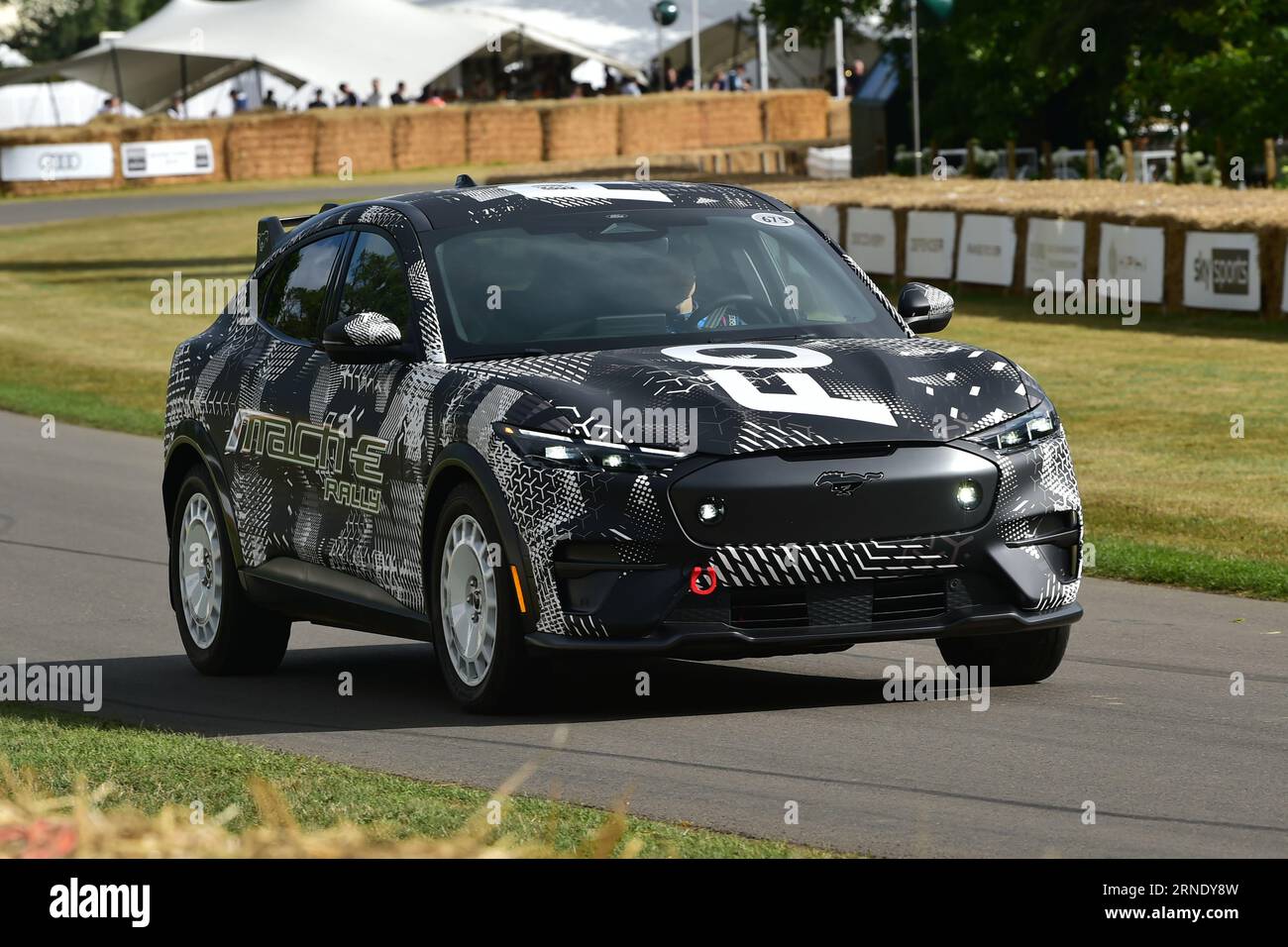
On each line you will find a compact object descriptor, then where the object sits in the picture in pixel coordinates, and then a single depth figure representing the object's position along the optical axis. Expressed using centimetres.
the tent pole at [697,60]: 7581
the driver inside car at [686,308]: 874
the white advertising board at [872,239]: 3328
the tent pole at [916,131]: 4078
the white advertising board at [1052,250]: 2925
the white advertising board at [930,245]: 3231
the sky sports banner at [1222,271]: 2680
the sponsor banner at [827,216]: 3450
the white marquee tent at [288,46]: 7575
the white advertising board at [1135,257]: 2798
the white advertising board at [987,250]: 3130
